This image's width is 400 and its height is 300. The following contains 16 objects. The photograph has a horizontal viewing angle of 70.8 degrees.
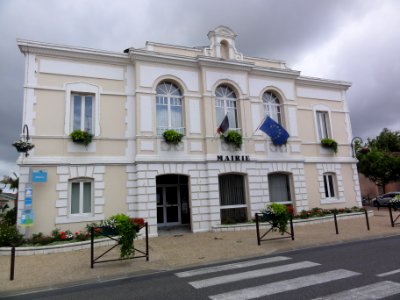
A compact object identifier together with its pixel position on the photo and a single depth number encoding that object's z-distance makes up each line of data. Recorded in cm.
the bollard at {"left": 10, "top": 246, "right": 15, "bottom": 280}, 616
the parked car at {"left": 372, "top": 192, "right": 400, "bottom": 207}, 2270
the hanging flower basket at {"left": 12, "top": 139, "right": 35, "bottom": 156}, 1001
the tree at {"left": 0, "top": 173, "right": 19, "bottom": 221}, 1297
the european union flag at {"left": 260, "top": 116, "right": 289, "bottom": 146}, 1327
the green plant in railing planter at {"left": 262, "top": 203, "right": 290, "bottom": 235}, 859
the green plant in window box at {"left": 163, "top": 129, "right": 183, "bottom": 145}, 1200
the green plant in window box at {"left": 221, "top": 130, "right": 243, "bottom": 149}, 1292
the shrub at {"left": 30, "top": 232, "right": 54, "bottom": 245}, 941
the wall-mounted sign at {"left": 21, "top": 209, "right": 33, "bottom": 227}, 967
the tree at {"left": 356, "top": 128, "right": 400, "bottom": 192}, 2327
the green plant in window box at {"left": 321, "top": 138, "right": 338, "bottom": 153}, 1567
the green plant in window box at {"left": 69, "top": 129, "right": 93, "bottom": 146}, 1104
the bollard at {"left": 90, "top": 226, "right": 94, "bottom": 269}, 693
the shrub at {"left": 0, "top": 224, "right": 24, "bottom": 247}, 908
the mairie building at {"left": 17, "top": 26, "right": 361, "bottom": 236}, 1101
